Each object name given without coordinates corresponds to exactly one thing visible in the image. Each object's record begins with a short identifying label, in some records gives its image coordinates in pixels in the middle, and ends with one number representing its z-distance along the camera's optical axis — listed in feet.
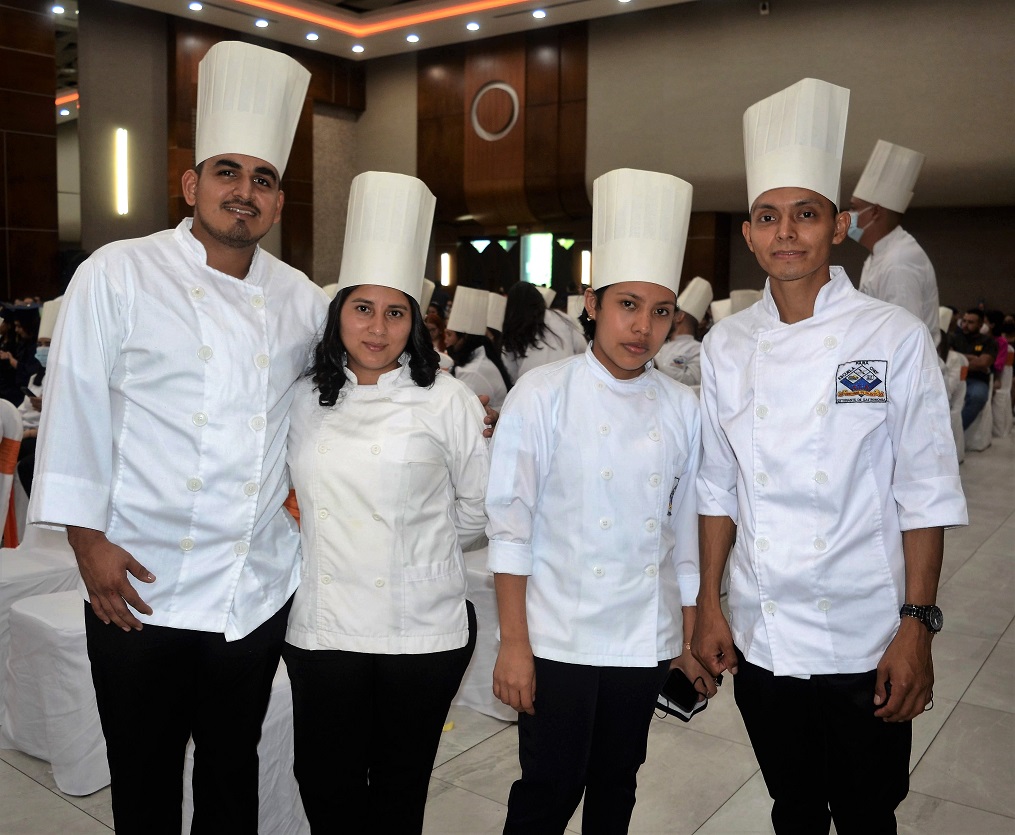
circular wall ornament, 39.04
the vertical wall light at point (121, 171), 34.76
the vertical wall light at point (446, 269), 44.39
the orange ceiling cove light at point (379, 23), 34.09
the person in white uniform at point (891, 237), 12.13
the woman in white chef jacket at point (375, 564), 5.36
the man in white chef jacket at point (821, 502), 4.67
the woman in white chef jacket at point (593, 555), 5.07
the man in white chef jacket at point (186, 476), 4.83
